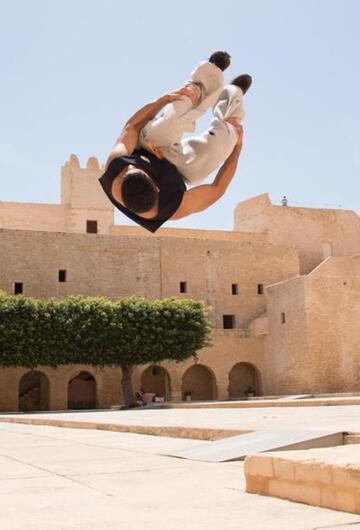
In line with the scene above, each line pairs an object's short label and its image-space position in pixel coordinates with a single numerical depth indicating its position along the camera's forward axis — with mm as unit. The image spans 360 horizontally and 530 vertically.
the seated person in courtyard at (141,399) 27484
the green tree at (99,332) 27797
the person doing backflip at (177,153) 4613
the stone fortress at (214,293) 30453
